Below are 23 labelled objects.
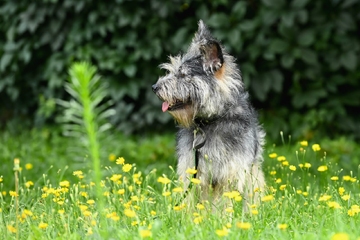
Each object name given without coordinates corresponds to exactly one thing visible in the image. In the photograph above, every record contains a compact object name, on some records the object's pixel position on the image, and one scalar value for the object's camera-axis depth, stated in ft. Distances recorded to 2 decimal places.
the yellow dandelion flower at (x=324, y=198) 25.92
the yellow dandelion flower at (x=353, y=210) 25.80
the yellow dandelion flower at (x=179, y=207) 25.85
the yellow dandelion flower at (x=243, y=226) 22.34
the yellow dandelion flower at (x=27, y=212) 26.40
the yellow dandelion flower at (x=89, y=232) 24.28
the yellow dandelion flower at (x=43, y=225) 24.76
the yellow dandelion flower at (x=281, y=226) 22.62
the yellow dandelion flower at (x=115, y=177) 27.86
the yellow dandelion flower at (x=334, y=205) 25.25
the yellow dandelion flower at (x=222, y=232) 22.41
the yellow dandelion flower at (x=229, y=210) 26.76
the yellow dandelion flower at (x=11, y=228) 24.56
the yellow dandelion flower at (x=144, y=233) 22.21
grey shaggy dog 31.42
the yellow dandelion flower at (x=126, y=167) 28.47
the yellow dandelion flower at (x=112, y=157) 45.71
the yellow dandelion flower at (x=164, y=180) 26.43
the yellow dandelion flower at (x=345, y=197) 27.22
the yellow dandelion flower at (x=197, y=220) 24.79
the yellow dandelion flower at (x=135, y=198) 27.68
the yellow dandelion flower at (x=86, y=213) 25.39
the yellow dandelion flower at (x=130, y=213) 24.50
